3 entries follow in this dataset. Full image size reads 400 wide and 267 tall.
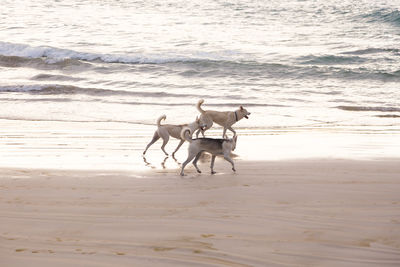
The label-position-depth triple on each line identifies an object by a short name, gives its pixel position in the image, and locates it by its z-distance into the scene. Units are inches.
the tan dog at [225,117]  789.2
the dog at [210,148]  523.5
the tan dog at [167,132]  644.7
